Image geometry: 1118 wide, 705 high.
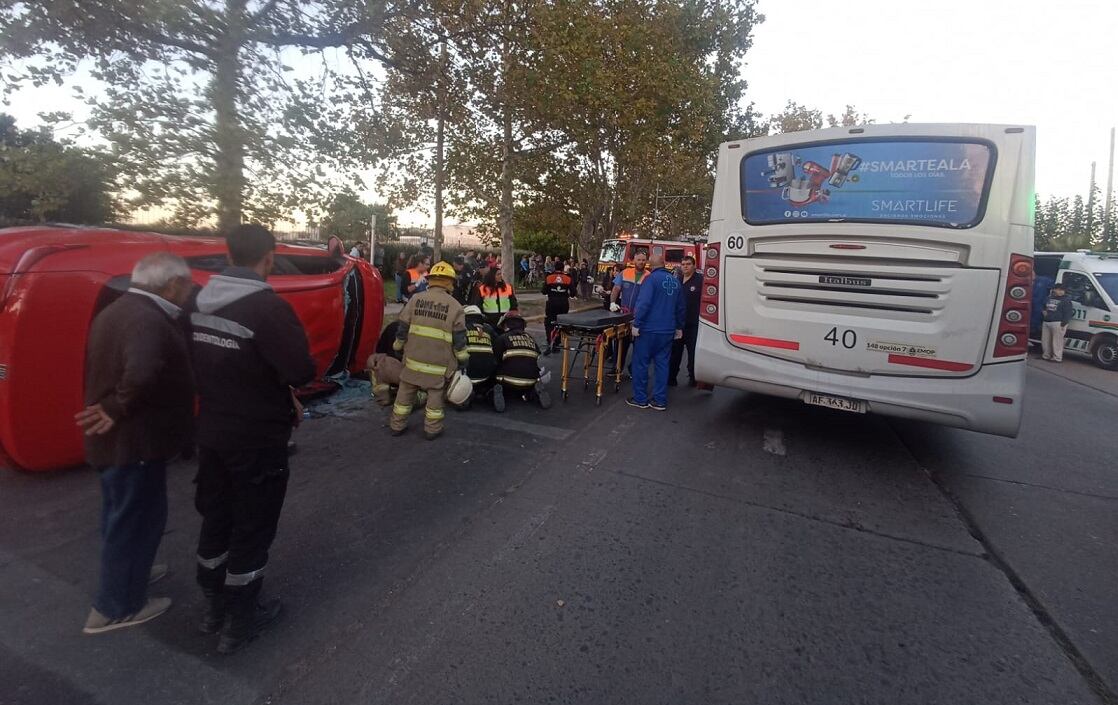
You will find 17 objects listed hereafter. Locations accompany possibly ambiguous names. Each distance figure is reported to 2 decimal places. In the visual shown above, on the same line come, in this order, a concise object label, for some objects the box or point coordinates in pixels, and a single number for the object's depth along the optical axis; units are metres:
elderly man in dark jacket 2.64
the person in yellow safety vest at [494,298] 8.62
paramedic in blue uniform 7.02
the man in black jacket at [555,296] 10.45
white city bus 4.70
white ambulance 13.05
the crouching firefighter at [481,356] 6.86
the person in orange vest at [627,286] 9.23
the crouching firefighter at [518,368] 7.05
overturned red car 3.84
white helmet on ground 5.96
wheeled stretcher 7.14
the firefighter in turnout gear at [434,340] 5.58
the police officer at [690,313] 8.57
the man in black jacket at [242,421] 2.57
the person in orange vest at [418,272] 9.37
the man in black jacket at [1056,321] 13.58
